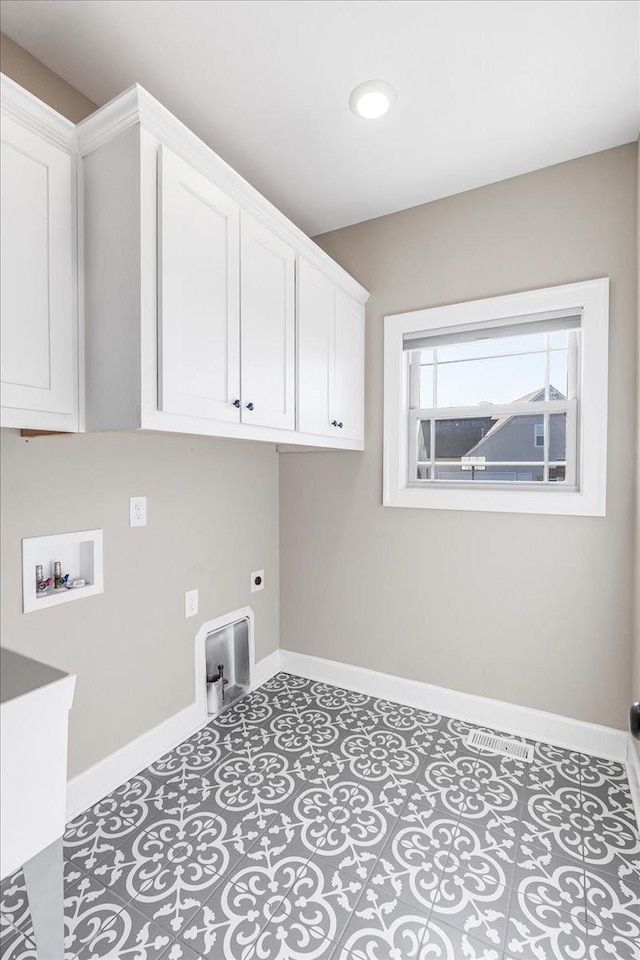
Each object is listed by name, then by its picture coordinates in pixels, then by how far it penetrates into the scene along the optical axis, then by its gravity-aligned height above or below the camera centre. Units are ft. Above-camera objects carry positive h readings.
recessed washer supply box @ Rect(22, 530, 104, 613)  5.06 -0.97
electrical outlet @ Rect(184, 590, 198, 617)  7.16 -1.90
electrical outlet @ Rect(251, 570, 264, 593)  8.67 -1.90
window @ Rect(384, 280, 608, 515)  6.76 +1.11
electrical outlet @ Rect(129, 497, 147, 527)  6.21 -0.46
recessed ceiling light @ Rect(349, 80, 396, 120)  5.55 +4.41
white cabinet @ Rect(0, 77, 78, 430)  4.07 +1.85
